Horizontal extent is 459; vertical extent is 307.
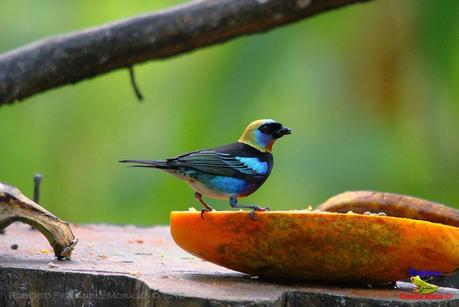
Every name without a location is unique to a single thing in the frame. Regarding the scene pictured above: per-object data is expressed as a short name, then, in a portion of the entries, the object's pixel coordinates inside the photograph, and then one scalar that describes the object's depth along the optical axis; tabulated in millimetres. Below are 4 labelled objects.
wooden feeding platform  6492
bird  7738
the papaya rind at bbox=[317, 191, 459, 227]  9398
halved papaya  7082
